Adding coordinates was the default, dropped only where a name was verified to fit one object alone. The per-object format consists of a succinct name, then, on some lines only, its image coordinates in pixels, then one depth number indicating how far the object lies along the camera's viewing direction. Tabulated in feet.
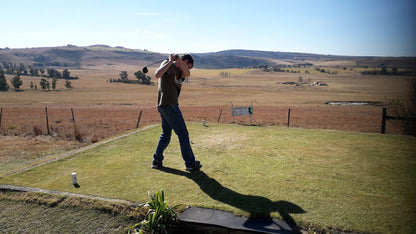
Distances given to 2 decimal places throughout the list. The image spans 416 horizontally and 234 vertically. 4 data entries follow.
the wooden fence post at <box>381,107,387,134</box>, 32.13
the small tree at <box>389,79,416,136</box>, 35.29
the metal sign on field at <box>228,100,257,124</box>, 38.58
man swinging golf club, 15.61
